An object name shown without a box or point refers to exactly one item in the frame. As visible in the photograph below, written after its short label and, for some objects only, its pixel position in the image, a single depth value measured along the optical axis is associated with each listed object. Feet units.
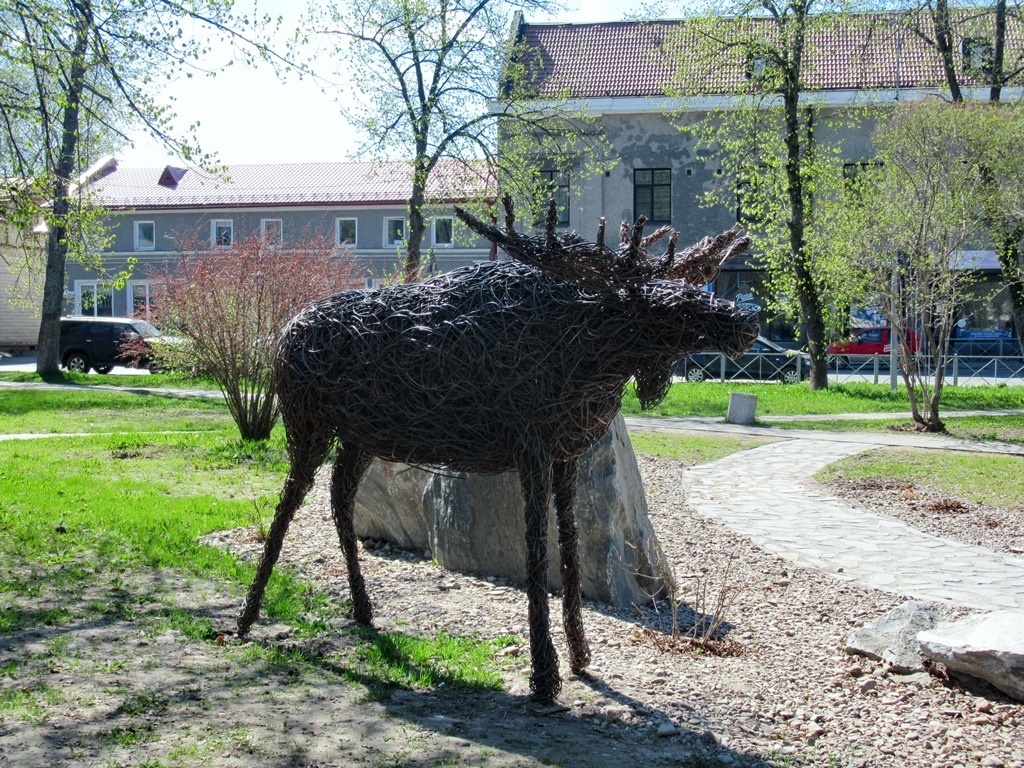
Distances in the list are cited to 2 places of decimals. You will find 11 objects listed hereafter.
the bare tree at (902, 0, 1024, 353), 52.24
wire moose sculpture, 14.30
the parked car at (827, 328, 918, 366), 99.50
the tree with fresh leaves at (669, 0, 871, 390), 67.87
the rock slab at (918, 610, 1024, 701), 15.42
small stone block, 55.88
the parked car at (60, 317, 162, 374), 91.15
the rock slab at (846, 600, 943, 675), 17.20
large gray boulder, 20.47
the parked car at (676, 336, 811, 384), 83.10
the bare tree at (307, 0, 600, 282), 71.15
